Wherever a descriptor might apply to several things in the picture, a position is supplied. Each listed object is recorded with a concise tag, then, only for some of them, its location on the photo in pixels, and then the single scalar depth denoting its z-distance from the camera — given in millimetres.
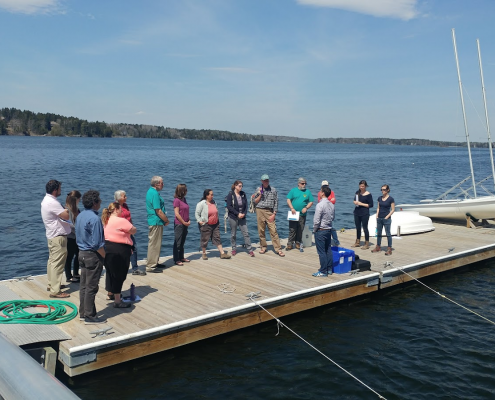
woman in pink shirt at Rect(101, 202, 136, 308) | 6891
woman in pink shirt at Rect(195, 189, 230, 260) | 9773
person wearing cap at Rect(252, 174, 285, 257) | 10508
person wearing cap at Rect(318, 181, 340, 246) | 9930
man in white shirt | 7262
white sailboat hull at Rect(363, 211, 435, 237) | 13805
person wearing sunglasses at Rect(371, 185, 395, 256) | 11094
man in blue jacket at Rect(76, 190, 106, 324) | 6355
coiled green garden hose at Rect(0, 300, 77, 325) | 6535
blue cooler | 9656
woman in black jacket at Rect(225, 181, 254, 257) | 10211
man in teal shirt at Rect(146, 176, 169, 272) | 8742
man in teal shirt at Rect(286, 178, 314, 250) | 10891
